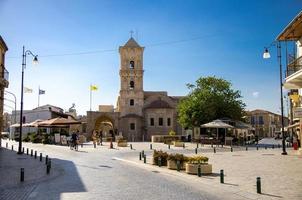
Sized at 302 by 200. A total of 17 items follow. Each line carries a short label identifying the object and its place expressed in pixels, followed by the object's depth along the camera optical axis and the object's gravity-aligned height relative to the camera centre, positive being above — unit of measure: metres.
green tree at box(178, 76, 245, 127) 35.01 +2.57
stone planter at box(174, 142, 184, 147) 29.44 -2.38
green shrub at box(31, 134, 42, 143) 34.18 -2.06
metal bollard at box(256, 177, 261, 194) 8.47 -2.01
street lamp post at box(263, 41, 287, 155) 20.32 +2.76
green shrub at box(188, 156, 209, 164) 12.44 -1.76
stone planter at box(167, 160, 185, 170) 13.29 -2.14
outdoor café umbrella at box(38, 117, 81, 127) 29.97 +0.04
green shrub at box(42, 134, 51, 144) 31.80 -2.12
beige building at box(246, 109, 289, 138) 81.06 +0.56
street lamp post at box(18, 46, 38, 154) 19.64 +4.53
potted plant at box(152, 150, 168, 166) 14.56 -1.90
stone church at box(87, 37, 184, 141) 46.71 +2.12
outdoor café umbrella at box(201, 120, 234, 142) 29.47 -0.25
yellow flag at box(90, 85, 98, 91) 47.09 +6.16
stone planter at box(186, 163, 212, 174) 12.00 -2.07
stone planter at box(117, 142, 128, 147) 28.76 -2.34
